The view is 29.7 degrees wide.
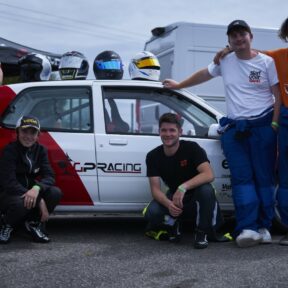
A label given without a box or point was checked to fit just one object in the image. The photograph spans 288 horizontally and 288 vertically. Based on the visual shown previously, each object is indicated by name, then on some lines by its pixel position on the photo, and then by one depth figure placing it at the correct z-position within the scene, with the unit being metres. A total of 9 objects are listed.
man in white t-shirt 4.70
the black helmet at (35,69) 5.66
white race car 4.96
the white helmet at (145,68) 5.62
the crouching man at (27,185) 4.66
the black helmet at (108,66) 5.59
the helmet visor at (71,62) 5.75
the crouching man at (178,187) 4.59
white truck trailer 8.46
